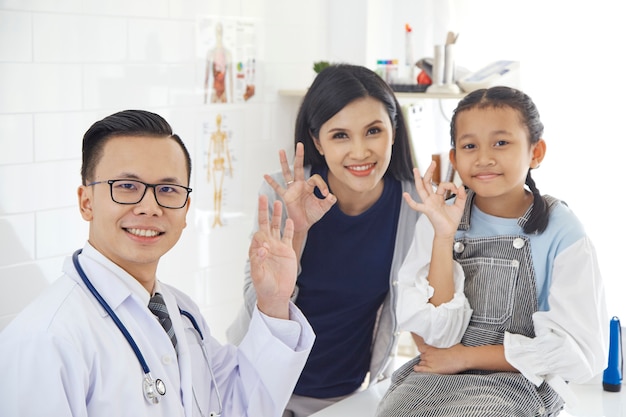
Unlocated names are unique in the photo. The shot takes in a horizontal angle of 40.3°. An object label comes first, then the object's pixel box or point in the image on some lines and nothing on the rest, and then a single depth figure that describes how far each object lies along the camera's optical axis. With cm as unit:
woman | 208
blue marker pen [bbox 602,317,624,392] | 205
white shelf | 316
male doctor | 121
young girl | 175
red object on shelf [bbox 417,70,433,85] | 332
